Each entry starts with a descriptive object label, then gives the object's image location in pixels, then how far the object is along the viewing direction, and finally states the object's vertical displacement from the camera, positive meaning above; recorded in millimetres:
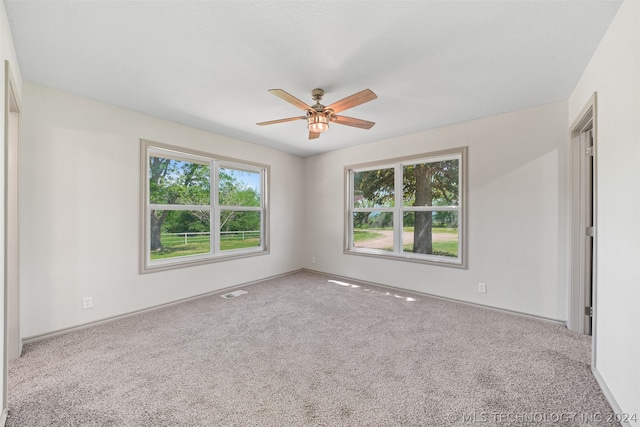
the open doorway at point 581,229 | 2555 -179
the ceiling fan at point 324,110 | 2043 +890
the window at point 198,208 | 3373 +61
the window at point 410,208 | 3650 +44
